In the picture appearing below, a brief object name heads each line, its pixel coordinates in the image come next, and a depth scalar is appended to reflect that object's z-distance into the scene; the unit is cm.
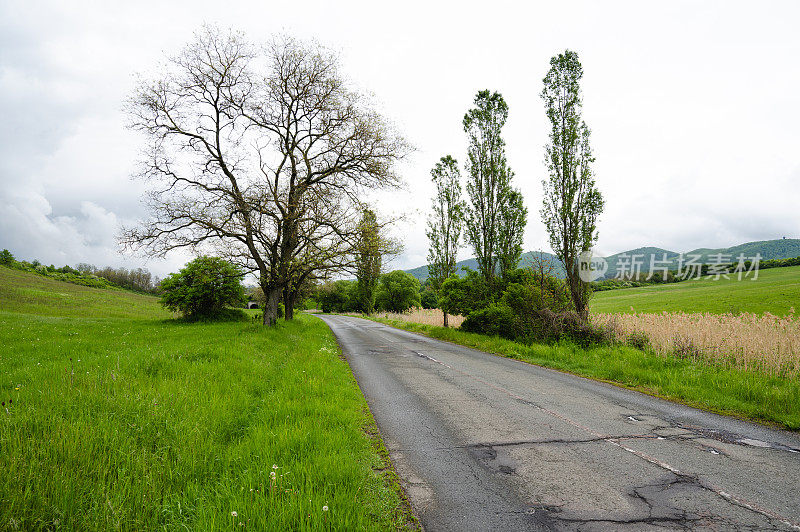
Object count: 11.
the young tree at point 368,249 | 1712
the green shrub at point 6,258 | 7315
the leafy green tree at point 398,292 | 5434
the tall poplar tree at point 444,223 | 2542
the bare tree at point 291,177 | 1697
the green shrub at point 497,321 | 1670
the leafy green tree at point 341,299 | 7925
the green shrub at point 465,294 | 1983
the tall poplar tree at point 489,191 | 1941
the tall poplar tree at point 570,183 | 1567
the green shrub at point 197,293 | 2478
